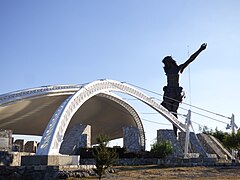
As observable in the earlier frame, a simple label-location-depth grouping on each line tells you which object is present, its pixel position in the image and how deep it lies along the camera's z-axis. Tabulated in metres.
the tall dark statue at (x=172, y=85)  32.84
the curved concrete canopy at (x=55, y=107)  16.86
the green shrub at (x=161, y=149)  21.43
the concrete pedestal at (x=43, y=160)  14.27
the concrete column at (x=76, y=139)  21.94
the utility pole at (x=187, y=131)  22.15
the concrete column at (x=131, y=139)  24.91
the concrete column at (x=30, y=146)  24.30
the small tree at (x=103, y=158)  11.53
